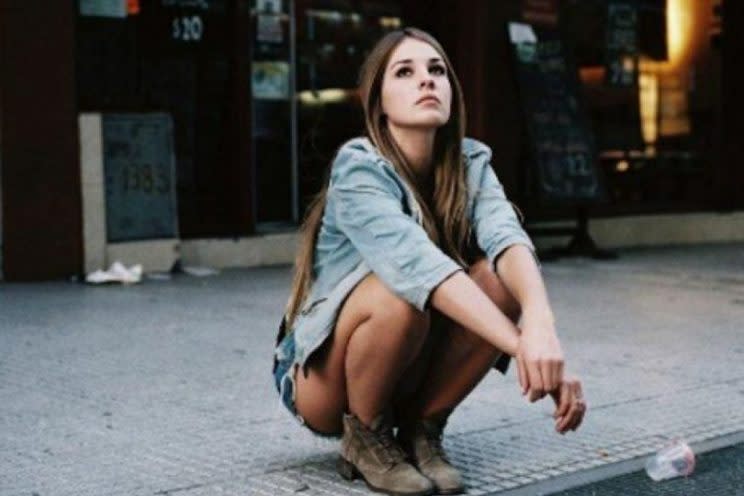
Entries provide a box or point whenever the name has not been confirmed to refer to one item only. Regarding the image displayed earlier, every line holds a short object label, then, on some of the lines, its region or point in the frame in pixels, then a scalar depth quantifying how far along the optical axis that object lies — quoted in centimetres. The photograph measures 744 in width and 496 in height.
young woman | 468
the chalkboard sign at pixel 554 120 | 1438
